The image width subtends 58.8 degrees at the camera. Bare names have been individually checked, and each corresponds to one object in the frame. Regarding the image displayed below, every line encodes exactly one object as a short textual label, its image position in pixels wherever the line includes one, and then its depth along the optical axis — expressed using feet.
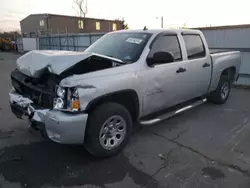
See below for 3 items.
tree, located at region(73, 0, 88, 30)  128.81
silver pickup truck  9.24
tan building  139.85
